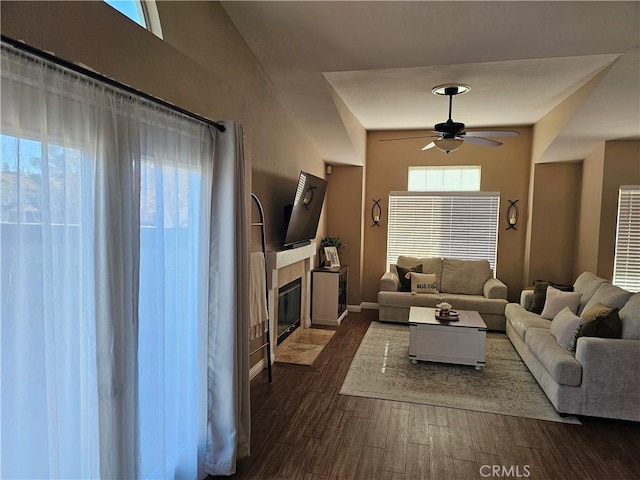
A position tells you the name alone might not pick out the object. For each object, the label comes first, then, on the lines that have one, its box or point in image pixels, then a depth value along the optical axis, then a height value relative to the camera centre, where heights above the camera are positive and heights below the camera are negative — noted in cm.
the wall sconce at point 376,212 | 695 +13
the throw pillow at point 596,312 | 342 -74
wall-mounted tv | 441 +8
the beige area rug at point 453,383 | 343 -153
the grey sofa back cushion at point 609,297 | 369 -67
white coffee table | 419 -126
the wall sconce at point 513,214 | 638 +14
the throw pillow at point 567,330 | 348 -93
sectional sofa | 311 -116
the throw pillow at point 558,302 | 436 -85
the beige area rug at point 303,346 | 445 -154
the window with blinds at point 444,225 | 652 -6
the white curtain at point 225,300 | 239 -50
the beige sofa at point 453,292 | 559 -104
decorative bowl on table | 439 -102
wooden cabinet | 586 -113
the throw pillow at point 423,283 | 597 -92
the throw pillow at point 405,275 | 616 -84
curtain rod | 129 +53
